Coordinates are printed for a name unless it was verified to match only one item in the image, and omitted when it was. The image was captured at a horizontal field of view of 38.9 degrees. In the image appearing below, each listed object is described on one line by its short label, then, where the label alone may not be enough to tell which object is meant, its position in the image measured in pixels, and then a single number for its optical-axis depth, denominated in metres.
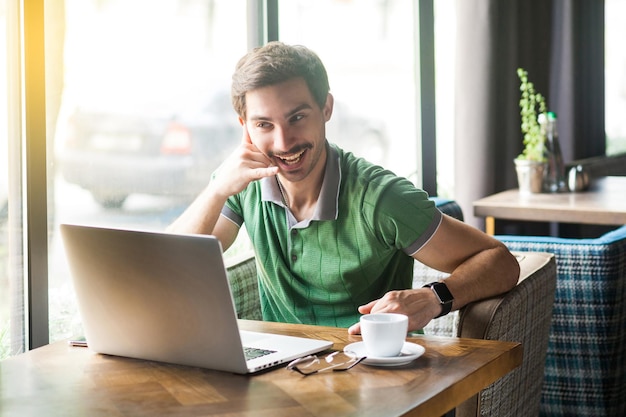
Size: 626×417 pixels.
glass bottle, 3.79
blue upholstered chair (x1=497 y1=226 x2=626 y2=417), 2.72
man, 2.06
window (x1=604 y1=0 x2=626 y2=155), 6.43
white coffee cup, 1.51
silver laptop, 1.44
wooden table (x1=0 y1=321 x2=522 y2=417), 1.32
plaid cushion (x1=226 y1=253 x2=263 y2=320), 2.39
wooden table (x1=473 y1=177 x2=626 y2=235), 3.34
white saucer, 1.49
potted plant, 3.81
